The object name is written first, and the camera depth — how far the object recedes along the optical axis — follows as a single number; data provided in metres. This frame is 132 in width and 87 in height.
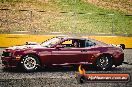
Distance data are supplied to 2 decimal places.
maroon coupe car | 11.72
